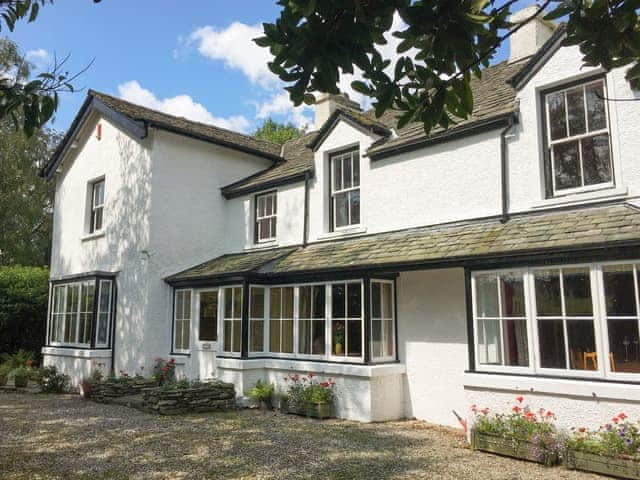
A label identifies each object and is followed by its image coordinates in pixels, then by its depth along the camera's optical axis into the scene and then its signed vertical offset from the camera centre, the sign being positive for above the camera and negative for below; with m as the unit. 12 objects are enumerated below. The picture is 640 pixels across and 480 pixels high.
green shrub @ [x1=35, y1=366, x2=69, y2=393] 14.68 -1.46
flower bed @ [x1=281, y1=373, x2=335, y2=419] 10.37 -1.41
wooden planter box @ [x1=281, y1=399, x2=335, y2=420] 10.31 -1.63
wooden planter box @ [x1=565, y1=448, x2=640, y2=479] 6.24 -1.68
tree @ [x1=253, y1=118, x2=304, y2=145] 40.88 +15.31
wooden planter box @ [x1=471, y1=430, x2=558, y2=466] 7.00 -1.68
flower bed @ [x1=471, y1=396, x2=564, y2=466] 7.02 -1.50
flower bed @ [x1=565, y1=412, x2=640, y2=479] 6.31 -1.52
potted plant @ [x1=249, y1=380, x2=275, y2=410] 11.47 -1.46
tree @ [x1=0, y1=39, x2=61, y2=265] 26.75 +6.88
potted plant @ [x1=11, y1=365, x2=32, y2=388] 15.27 -1.39
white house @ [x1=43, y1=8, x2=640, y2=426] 7.79 +1.51
